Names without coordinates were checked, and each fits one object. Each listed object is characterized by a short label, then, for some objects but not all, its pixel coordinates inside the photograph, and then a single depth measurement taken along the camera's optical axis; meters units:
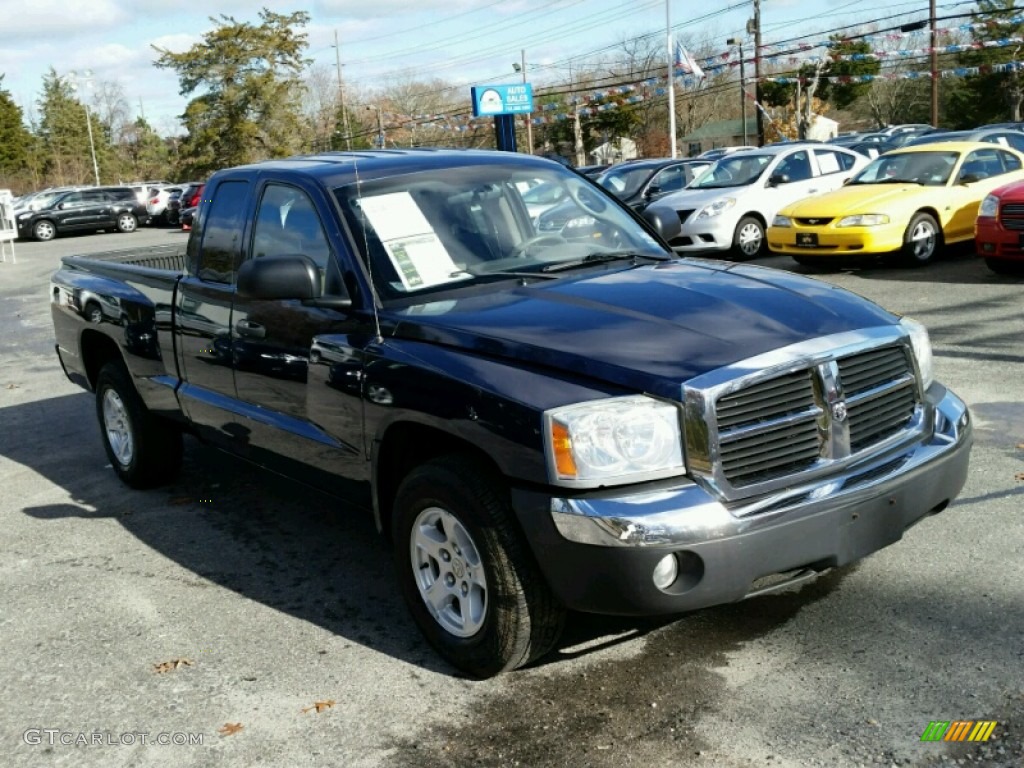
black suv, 38.41
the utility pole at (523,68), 58.81
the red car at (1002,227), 11.77
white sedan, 15.79
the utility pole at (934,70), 42.53
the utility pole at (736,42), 47.71
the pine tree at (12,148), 75.56
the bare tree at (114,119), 105.25
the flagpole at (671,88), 39.84
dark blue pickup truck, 3.42
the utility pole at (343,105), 75.68
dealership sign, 28.64
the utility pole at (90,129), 82.46
